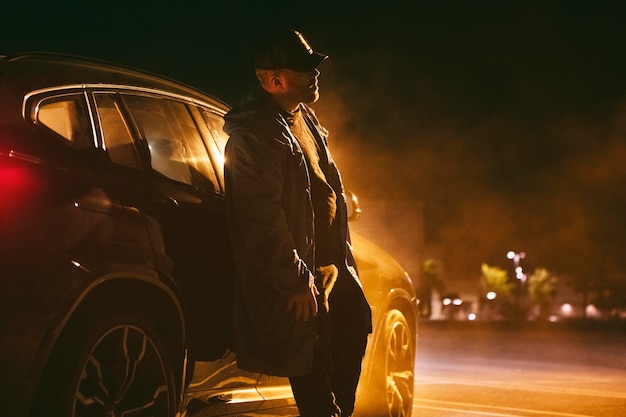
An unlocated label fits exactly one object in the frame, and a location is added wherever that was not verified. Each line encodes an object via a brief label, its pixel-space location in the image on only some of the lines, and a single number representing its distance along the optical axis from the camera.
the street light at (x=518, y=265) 124.94
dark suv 3.90
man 4.68
